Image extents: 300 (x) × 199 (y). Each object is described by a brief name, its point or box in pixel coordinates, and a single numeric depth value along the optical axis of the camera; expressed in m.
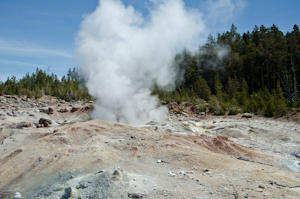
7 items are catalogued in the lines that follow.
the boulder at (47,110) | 17.70
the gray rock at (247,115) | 18.37
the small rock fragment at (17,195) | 4.81
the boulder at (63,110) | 18.76
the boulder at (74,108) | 19.20
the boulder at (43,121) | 12.77
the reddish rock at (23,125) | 11.27
